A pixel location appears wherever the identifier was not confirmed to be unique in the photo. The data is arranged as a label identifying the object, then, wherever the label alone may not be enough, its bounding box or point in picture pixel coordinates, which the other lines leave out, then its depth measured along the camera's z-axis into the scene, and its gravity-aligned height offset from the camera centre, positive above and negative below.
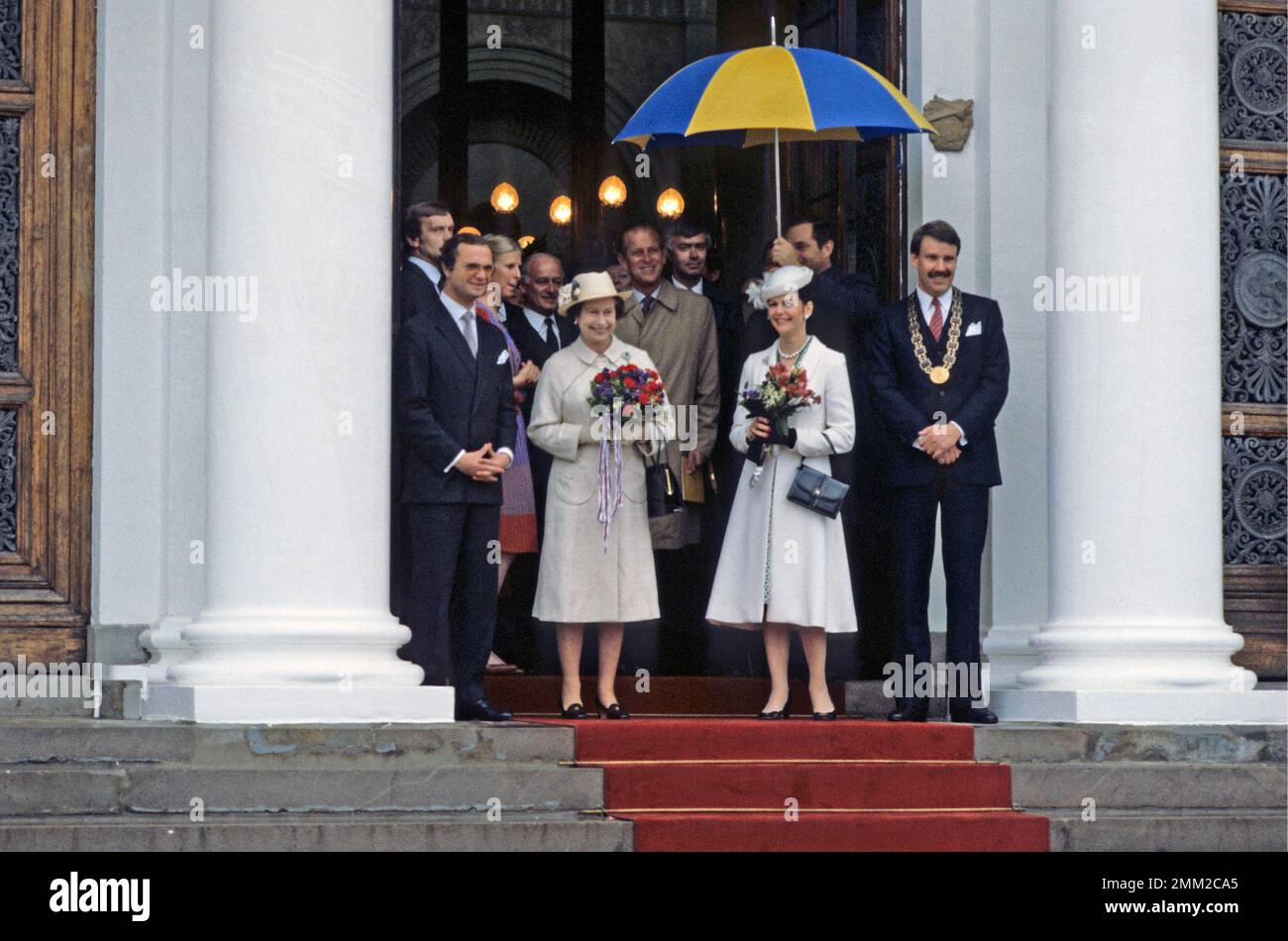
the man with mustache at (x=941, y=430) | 11.54 +0.17
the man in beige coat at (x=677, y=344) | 12.34 +0.64
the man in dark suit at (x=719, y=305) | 12.60 +0.87
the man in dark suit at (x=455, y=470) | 10.91 -0.03
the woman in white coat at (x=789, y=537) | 11.30 -0.35
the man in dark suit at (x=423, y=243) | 11.64 +1.10
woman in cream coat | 11.40 -0.25
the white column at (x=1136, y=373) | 11.66 +0.46
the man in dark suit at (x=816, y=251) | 12.19 +1.11
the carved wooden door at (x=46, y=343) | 11.84 +0.60
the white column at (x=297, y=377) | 10.55 +0.39
